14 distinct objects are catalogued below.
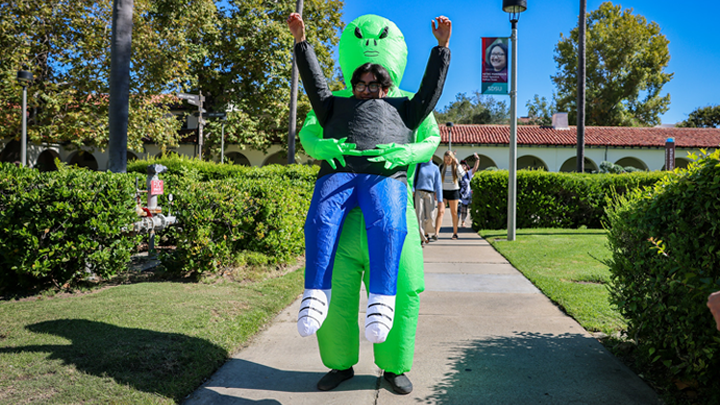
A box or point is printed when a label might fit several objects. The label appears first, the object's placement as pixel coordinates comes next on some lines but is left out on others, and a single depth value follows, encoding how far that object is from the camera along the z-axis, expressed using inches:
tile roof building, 1188.5
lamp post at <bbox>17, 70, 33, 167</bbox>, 562.6
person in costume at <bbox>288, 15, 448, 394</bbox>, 113.9
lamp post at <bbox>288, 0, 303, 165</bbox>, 598.9
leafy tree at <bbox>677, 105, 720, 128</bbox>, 2054.6
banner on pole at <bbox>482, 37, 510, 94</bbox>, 356.8
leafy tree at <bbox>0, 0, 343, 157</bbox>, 664.4
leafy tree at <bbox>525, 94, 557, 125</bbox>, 1901.8
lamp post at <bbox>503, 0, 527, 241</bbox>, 353.4
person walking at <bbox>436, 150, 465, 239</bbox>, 384.2
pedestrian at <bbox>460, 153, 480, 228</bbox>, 482.9
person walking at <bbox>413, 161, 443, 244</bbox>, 335.0
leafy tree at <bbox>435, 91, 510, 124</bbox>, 2330.2
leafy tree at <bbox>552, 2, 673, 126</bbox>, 1514.5
